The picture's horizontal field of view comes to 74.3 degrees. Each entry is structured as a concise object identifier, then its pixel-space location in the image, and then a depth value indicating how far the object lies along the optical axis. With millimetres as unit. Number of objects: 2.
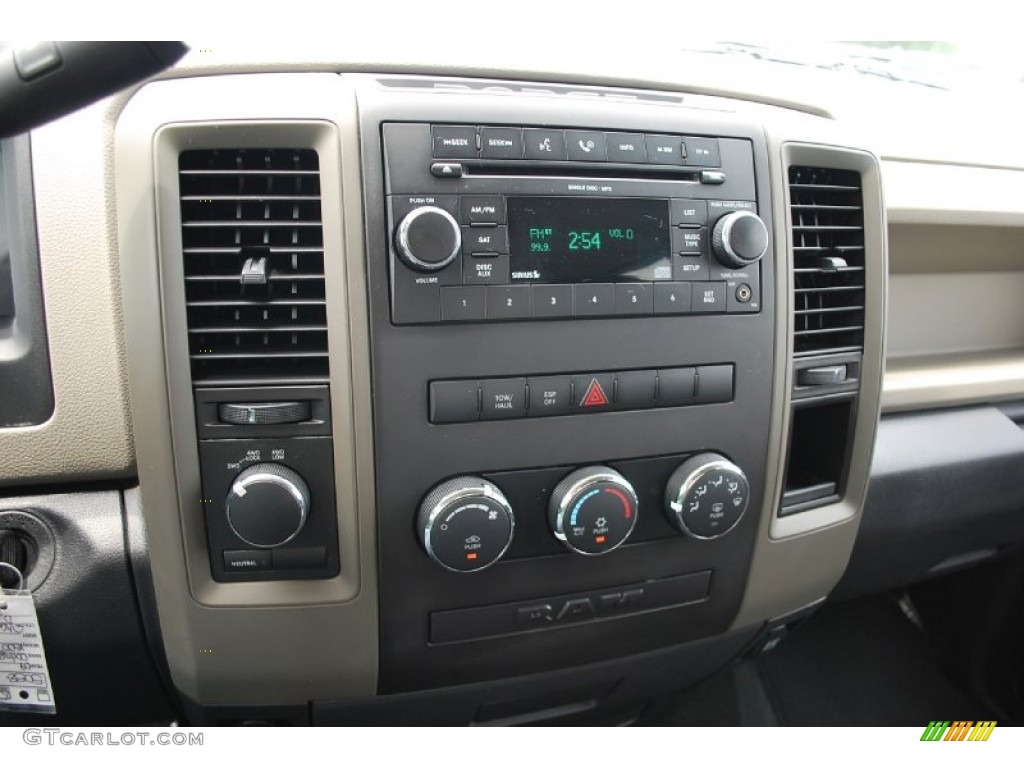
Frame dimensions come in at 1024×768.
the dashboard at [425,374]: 683
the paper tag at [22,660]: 846
